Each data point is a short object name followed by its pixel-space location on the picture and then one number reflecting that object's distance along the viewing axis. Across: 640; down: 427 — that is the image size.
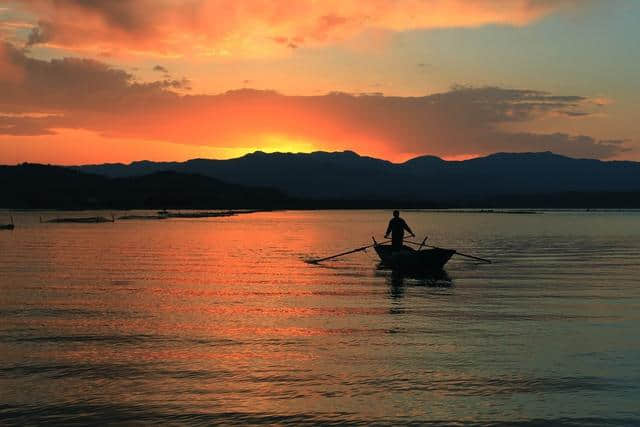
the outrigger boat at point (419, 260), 35.78
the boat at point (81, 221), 123.94
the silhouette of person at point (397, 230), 38.19
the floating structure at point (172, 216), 154.62
